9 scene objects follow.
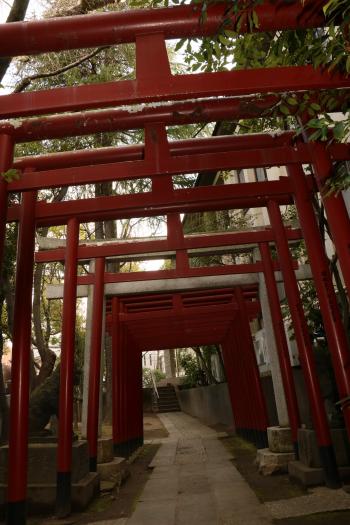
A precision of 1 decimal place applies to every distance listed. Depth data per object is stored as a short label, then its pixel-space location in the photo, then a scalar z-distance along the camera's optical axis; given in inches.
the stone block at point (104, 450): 305.3
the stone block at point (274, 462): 277.0
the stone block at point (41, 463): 233.3
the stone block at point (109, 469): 293.6
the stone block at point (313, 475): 222.2
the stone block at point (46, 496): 224.5
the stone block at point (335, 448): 229.7
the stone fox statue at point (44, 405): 273.0
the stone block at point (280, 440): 285.3
